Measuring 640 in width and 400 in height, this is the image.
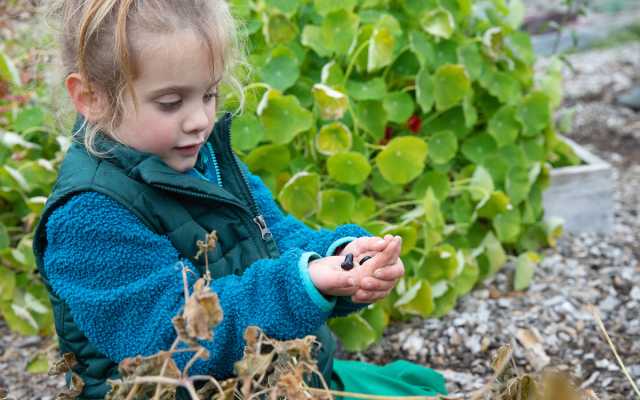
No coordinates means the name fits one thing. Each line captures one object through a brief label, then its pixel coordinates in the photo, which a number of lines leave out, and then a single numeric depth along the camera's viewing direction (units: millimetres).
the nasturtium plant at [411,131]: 1984
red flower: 2250
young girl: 1124
